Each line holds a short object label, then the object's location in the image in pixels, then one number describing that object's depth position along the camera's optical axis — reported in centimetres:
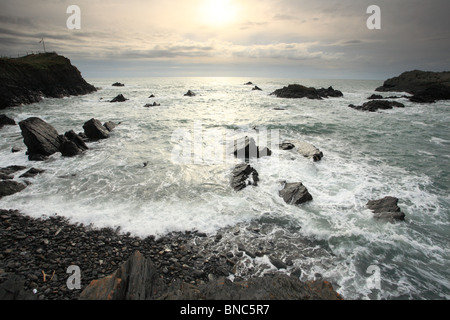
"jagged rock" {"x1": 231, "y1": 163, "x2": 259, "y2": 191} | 1362
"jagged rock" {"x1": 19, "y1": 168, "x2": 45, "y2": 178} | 1406
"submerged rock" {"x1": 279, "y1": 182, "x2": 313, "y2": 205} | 1182
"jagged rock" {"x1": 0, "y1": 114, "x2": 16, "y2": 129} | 2755
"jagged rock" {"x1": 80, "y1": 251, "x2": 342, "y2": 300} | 509
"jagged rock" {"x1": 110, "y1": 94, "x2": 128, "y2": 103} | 5575
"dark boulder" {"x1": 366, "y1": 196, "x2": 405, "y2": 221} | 1038
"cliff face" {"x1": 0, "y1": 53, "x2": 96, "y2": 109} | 4459
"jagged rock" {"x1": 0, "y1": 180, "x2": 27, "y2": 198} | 1163
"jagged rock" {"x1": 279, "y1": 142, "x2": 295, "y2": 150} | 2073
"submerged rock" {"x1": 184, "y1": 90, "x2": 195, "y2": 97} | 7688
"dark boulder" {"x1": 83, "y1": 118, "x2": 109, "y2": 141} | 2297
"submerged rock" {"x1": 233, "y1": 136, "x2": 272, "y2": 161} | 1866
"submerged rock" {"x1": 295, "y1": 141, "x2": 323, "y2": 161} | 1812
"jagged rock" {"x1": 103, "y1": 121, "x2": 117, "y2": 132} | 2616
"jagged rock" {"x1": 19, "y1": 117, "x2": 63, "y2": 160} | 1733
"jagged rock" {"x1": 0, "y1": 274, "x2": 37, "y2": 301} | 484
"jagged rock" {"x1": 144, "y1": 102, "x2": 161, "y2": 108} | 4818
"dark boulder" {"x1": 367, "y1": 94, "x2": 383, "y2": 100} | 6762
